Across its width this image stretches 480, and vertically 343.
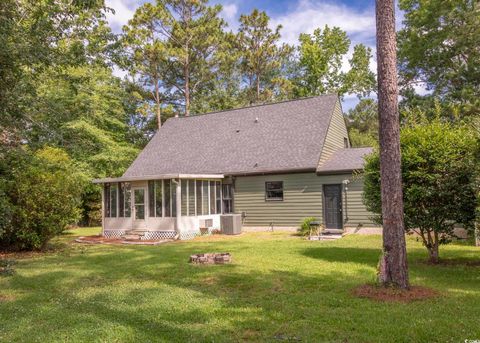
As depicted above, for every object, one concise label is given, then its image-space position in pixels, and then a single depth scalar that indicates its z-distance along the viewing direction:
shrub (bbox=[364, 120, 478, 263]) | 9.28
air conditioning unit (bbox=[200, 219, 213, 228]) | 19.01
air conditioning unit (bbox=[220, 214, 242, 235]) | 18.88
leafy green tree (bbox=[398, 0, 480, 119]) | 25.53
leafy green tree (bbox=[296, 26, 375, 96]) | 37.56
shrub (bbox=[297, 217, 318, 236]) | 17.45
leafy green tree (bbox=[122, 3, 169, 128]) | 33.09
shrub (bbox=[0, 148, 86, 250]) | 14.02
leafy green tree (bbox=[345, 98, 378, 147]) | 39.72
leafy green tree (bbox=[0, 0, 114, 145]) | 7.65
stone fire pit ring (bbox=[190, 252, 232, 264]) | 10.80
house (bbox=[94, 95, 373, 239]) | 18.06
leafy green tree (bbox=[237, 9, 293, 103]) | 37.75
